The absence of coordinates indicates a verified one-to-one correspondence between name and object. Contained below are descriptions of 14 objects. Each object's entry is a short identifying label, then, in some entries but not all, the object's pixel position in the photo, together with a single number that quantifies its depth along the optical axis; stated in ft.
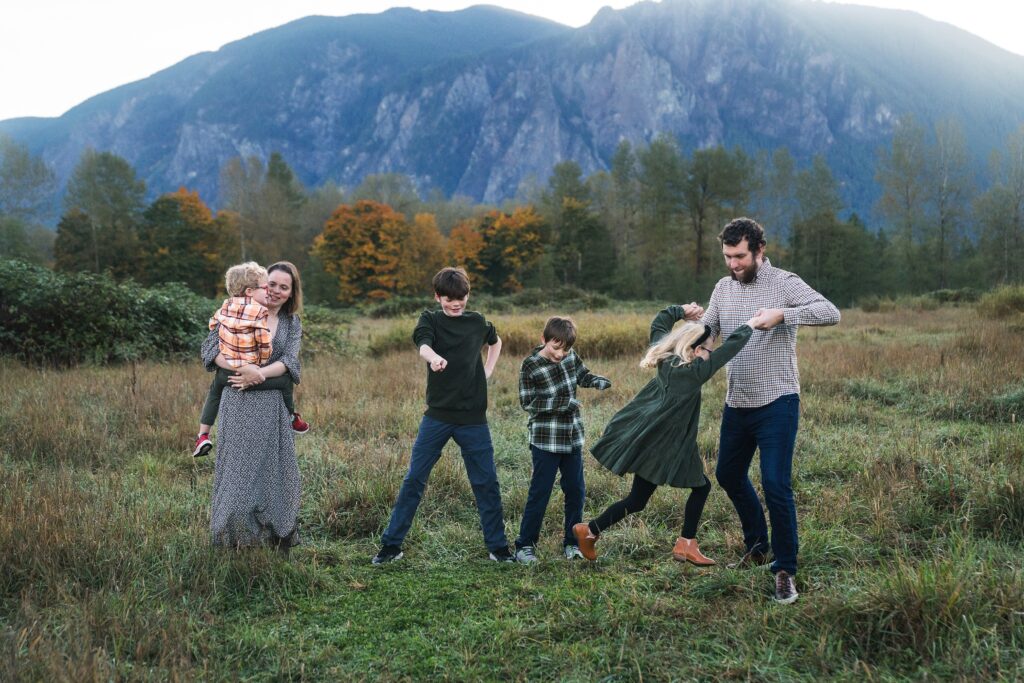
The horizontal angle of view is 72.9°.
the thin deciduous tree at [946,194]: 135.23
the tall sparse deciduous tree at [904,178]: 152.64
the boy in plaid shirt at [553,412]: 14.58
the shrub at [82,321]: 39.39
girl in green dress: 13.14
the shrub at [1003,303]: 52.80
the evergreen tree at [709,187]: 143.84
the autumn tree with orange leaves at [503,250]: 156.25
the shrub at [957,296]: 96.69
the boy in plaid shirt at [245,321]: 13.74
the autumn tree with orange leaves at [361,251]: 153.89
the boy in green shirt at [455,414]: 14.73
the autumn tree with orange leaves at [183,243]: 141.69
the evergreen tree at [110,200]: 142.31
